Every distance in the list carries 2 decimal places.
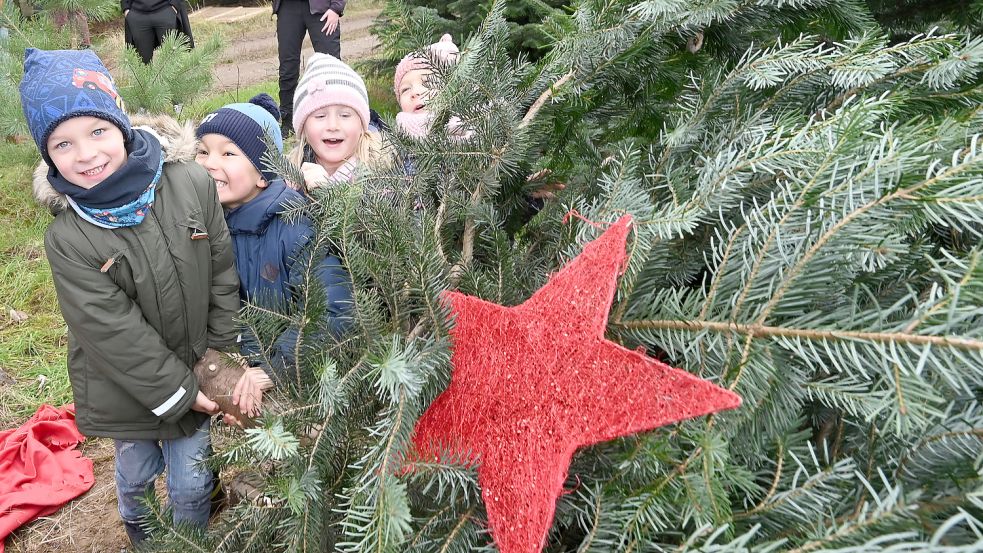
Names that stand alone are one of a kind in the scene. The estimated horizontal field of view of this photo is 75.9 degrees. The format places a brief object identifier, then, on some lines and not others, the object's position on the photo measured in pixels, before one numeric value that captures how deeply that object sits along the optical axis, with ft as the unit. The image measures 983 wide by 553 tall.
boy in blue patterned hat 4.36
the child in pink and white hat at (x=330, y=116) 6.07
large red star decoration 2.03
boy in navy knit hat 5.32
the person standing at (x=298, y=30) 15.92
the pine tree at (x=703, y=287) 1.84
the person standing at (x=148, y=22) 16.40
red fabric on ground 6.95
